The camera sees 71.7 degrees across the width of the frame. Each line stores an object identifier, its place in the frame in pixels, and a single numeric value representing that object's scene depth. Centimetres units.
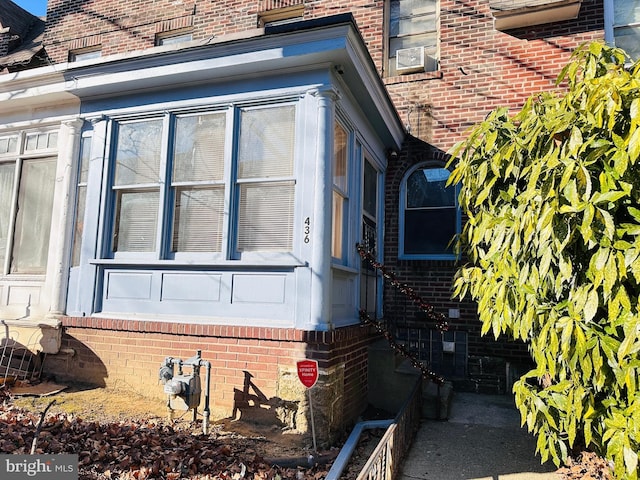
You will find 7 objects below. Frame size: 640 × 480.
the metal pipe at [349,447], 339
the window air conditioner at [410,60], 753
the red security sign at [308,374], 403
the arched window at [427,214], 716
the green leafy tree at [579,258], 263
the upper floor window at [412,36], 761
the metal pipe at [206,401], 436
